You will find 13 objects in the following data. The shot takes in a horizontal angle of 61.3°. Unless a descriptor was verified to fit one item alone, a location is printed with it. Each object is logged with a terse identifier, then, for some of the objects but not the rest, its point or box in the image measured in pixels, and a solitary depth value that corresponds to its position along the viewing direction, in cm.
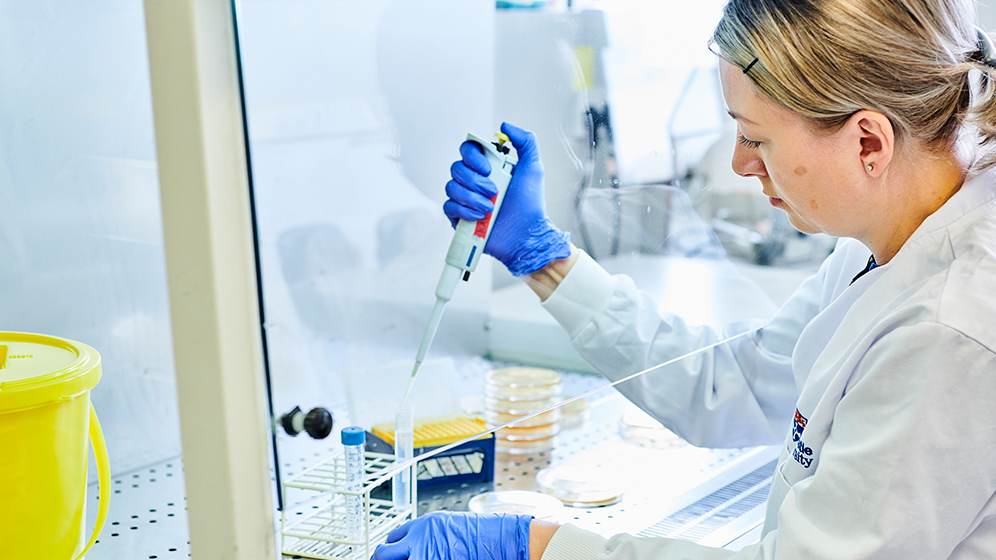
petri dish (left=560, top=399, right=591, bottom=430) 173
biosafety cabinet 128
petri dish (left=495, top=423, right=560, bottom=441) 158
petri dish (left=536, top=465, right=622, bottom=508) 140
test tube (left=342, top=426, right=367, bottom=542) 104
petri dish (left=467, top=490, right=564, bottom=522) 132
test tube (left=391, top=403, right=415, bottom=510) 114
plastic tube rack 99
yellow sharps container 88
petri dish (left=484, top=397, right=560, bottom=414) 139
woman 85
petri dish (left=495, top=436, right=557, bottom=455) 158
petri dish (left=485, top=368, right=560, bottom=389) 145
